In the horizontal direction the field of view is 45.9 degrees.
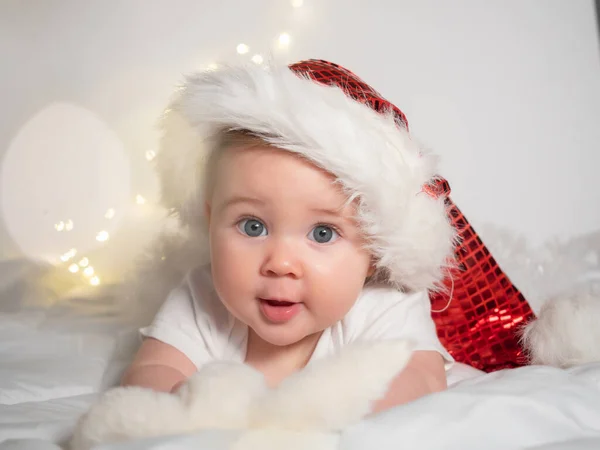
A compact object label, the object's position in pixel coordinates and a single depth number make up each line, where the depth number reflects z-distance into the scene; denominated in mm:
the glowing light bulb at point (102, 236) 2331
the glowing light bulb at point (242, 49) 2311
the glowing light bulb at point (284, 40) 2297
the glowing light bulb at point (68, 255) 2293
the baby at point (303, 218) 1061
